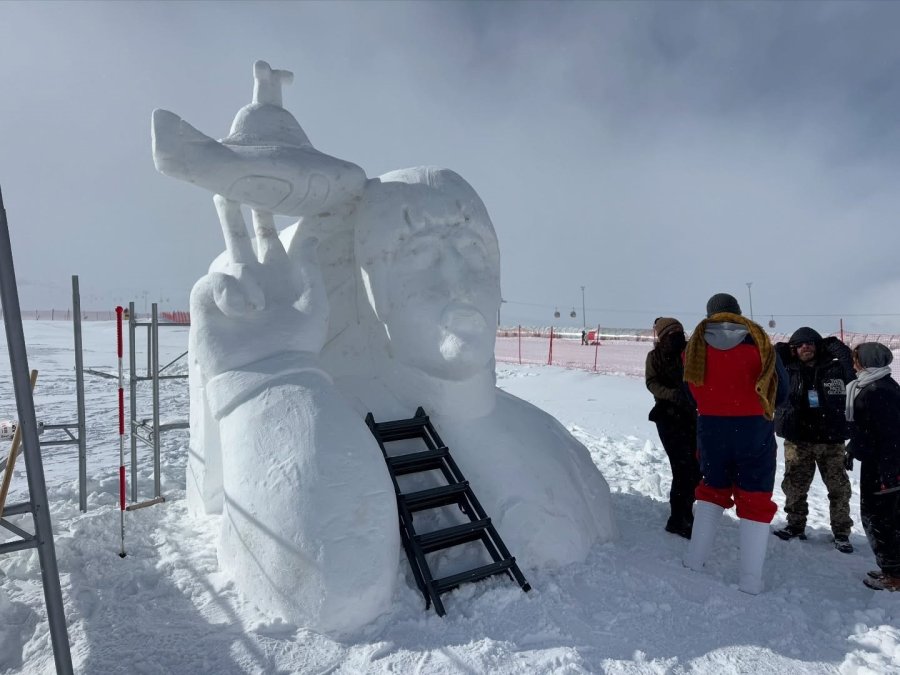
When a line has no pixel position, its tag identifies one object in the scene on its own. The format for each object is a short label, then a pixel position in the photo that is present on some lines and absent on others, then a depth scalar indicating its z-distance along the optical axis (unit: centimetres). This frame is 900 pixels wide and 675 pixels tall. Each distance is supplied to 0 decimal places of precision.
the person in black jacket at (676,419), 396
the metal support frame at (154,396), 489
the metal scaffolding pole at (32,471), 192
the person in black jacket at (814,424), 384
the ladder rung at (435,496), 306
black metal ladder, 276
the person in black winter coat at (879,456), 315
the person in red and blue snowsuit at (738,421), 306
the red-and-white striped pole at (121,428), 344
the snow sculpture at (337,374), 267
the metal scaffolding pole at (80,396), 443
